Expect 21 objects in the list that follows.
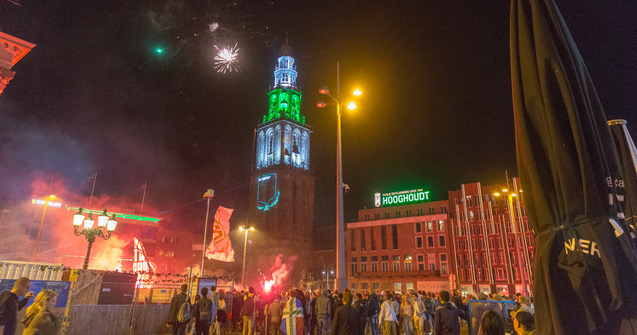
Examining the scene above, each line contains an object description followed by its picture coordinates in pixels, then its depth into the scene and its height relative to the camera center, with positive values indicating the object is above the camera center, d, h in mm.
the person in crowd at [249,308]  13898 -1408
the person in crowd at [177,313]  10117 -1214
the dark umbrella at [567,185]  1896 +550
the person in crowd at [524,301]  9662 -725
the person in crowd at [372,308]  13688 -1317
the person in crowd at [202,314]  10633 -1266
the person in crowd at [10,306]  5930 -609
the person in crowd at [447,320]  7375 -941
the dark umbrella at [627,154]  3962 +1500
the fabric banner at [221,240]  20250 +1910
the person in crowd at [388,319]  11492 -1493
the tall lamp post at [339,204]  11492 +2452
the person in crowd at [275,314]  11320 -1339
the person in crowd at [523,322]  4105 -545
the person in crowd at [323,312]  11562 -1256
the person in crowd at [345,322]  7316 -1000
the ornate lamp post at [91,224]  13774 +1845
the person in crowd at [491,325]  4703 -658
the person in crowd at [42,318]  5496 -753
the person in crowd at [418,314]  13467 -1495
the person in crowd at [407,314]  13693 -1523
